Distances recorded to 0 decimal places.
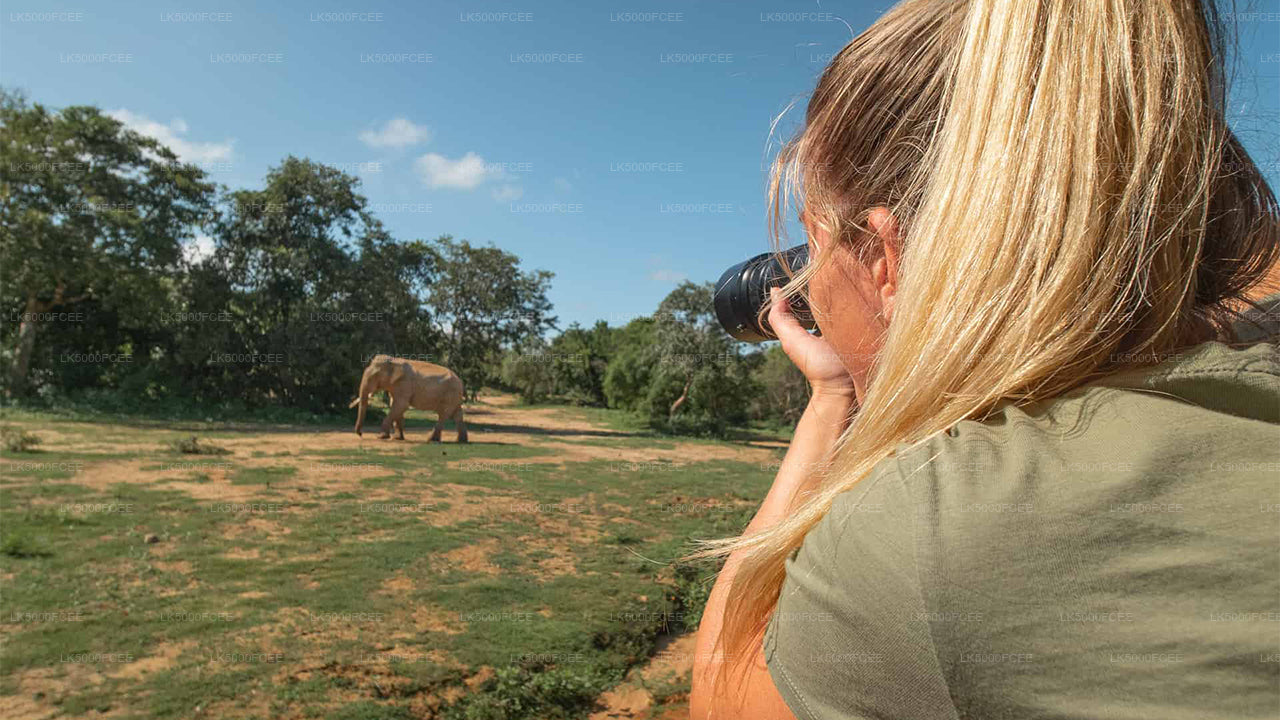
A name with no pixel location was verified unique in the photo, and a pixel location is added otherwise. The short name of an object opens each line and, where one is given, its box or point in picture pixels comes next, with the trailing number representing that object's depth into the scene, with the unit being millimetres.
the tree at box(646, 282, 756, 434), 19734
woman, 464
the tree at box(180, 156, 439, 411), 16344
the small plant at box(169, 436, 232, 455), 9039
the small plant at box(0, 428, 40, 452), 8078
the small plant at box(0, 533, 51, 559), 4516
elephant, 13180
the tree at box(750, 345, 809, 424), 21547
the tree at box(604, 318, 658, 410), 20922
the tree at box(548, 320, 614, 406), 24969
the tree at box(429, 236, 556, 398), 14352
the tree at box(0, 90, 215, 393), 13703
